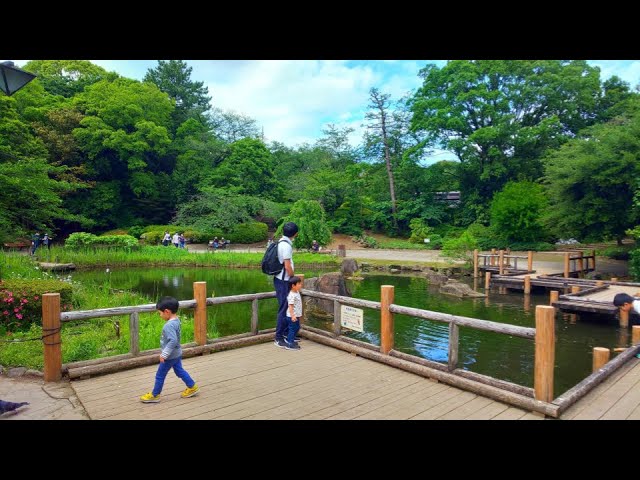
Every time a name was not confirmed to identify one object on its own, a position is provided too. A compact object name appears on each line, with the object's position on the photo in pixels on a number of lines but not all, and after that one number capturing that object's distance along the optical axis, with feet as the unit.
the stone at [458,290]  46.34
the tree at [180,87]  120.47
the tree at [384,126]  109.04
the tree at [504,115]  91.25
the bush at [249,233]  90.12
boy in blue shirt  11.92
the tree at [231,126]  127.13
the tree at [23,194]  31.59
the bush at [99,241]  68.03
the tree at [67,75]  103.65
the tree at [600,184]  48.85
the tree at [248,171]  102.12
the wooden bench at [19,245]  69.87
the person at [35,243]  65.07
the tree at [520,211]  74.02
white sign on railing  16.85
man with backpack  16.70
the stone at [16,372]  14.39
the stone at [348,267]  61.41
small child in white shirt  17.04
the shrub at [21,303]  22.67
